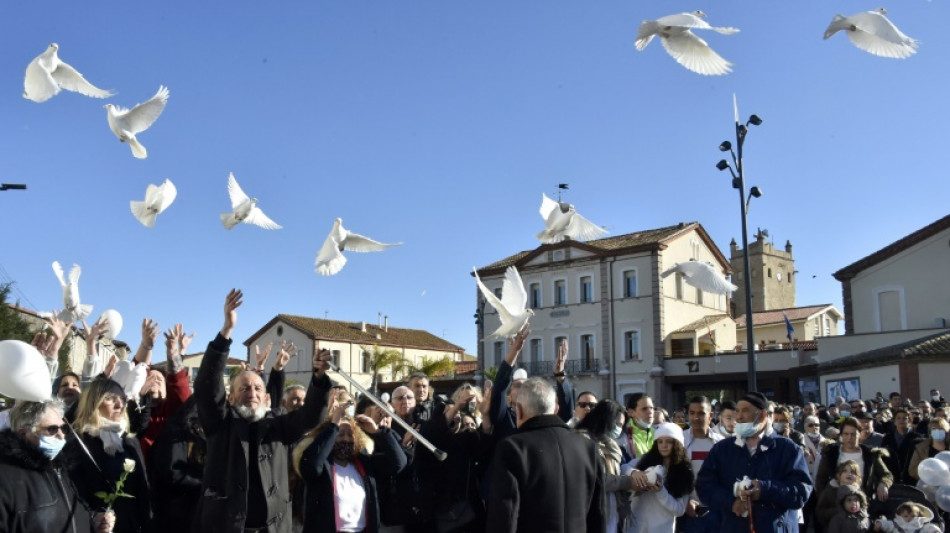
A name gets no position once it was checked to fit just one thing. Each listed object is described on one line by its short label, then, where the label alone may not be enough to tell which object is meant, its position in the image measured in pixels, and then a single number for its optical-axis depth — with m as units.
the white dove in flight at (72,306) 6.90
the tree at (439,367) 49.38
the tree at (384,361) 53.00
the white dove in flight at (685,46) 7.45
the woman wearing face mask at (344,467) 4.86
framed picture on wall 26.12
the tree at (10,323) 26.84
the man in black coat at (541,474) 4.16
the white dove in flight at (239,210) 7.09
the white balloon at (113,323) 7.32
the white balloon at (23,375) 4.16
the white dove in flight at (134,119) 6.83
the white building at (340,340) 54.16
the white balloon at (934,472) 7.75
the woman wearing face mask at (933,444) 8.80
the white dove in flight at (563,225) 8.15
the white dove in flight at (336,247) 6.82
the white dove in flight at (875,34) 6.78
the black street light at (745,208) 16.47
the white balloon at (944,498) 7.54
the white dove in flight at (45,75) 6.76
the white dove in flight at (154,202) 6.90
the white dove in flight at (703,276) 9.04
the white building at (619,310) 41.88
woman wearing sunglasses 3.78
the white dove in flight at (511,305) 5.89
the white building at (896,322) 23.62
